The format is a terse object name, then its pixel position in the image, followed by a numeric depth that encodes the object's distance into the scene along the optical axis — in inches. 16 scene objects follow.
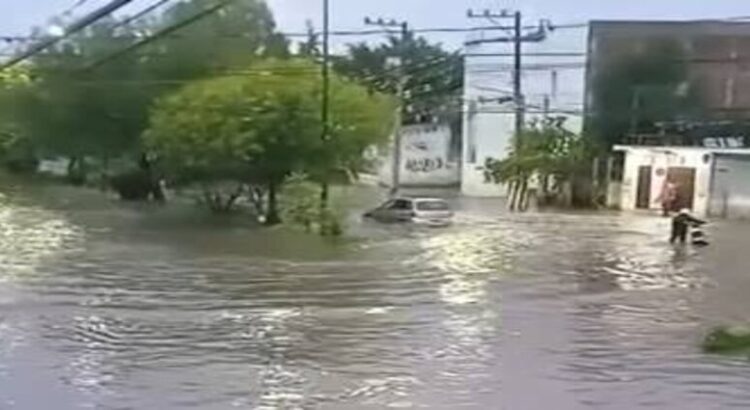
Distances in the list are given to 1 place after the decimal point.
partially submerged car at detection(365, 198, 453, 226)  1437.0
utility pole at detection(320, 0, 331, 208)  1366.9
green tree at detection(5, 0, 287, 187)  1598.2
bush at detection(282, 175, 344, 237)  1272.1
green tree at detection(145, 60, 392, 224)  1347.2
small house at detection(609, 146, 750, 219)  1612.9
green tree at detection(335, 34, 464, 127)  2026.3
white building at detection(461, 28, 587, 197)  1803.6
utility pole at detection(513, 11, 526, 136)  1892.2
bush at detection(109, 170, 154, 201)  1825.8
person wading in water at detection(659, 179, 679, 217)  1646.2
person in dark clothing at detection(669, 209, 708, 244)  1206.9
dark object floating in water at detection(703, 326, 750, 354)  577.3
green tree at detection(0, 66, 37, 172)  1759.2
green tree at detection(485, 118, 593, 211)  1731.1
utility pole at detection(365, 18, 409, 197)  1847.1
